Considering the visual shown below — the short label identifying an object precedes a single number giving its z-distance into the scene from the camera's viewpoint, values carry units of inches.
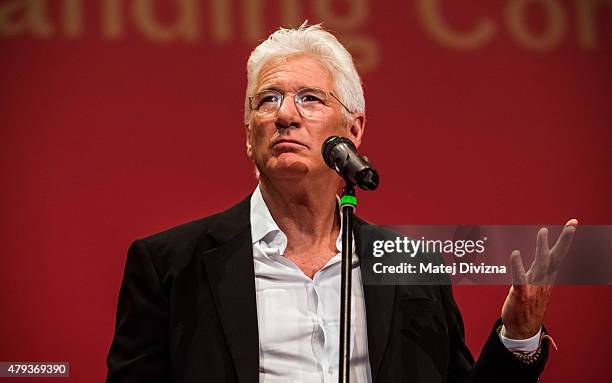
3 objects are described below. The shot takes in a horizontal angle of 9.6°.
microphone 191.7
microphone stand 191.9
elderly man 200.6
